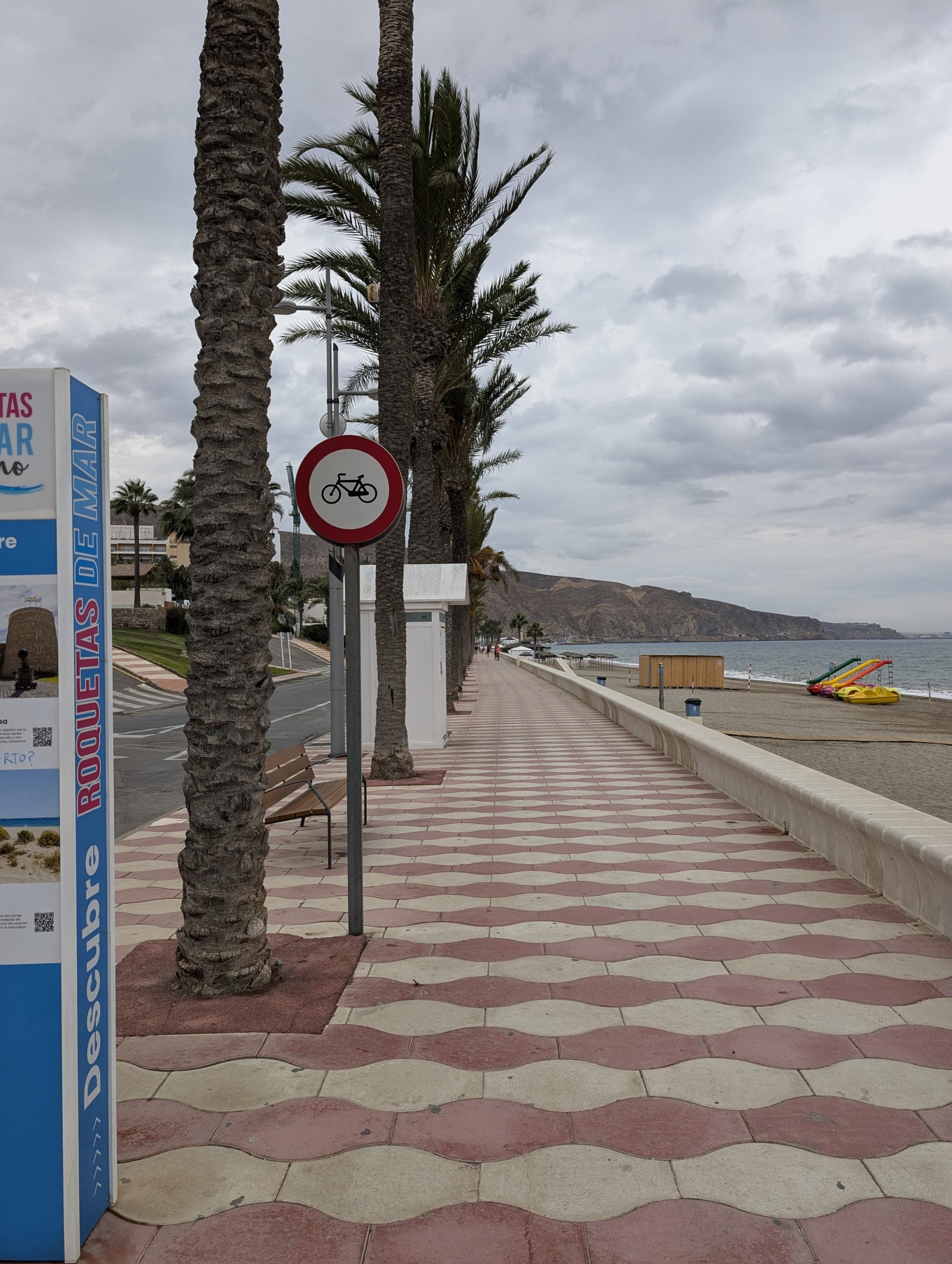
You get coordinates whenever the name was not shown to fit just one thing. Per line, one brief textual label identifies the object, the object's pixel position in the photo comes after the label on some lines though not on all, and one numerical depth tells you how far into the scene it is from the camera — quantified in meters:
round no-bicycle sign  5.18
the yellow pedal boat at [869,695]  40.14
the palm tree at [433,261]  15.81
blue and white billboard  2.32
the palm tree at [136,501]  78.38
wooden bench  6.69
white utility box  14.49
